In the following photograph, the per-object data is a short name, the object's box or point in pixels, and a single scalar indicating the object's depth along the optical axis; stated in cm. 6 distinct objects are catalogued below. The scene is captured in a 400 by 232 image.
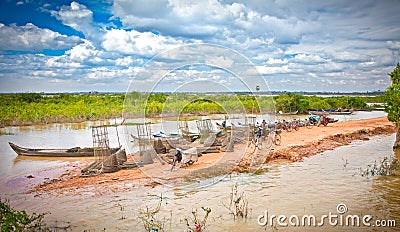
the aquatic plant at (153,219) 636
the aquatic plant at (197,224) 613
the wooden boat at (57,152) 1412
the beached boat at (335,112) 2983
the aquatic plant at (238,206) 694
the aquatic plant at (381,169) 970
